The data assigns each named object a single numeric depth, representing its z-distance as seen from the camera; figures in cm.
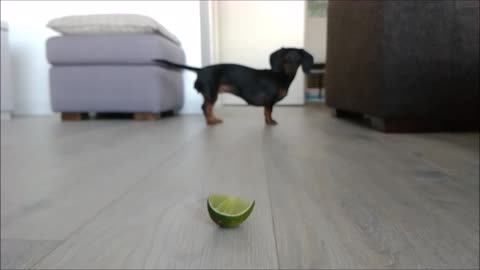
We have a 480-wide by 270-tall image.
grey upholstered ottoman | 247
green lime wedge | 56
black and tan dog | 210
